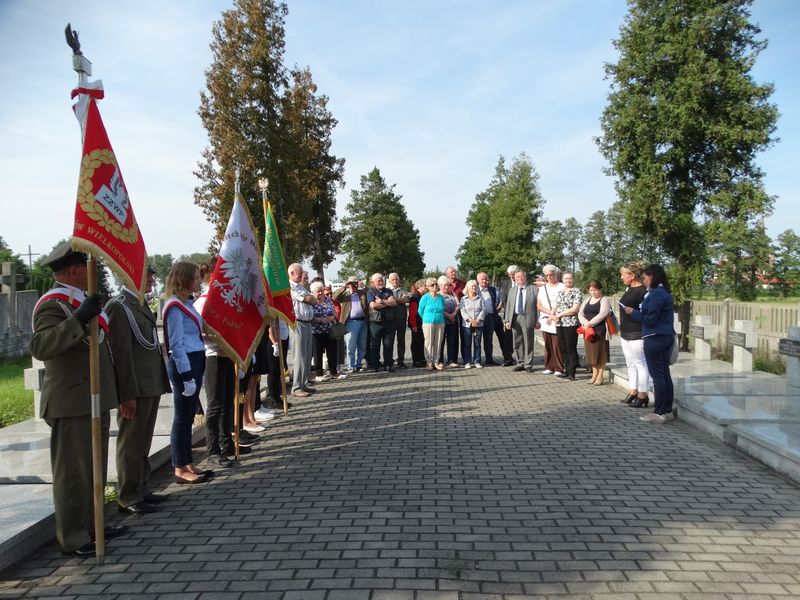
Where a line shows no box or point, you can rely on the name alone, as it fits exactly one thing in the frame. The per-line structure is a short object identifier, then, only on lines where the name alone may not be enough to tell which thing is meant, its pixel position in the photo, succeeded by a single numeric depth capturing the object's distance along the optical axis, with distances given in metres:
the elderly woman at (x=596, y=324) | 10.86
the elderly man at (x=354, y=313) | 12.84
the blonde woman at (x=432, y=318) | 13.29
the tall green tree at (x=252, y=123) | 23.19
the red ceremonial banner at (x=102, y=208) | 4.22
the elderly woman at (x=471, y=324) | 13.37
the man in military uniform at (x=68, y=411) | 4.13
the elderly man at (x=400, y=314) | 13.73
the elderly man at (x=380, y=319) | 13.12
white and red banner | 6.34
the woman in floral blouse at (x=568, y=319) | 11.59
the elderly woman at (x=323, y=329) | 11.45
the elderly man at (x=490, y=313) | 13.68
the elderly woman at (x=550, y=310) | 12.09
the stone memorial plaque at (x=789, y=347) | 9.63
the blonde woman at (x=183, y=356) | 5.55
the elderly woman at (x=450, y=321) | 13.56
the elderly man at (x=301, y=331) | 10.41
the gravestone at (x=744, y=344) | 11.66
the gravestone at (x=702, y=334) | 13.17
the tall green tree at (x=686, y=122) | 17.20
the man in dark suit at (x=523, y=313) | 12.84
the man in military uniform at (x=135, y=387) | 4.80
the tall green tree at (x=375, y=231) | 64.94
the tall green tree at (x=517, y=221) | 49.19
